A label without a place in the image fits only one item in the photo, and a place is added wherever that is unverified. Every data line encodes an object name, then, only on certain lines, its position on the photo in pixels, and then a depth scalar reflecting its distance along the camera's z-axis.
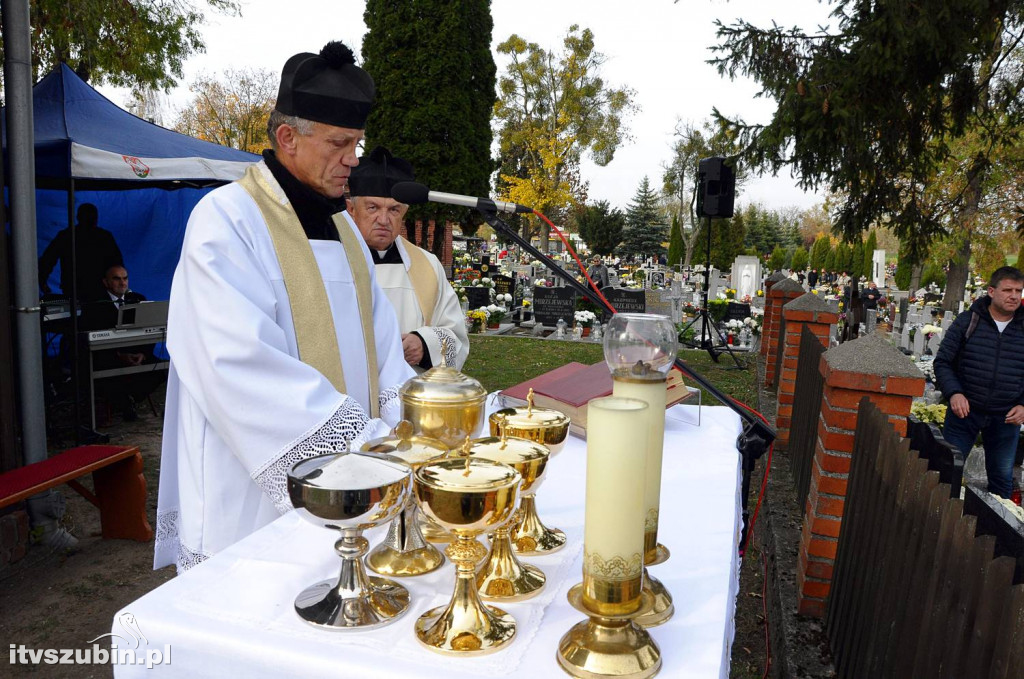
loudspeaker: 11.58
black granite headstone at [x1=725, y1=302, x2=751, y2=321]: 13.71
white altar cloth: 1.07
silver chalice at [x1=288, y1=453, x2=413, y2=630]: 1.07
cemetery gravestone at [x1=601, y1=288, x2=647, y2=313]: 13.39
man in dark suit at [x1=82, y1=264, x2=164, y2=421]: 6.83
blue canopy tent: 5.87
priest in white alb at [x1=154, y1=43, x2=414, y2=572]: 1.73
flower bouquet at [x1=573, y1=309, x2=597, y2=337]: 13.77
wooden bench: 4.40
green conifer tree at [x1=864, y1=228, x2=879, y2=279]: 33.03
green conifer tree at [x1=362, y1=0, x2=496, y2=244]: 17.92
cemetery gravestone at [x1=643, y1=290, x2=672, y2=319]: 15.62
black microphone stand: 1.71
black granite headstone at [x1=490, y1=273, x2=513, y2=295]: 17.27
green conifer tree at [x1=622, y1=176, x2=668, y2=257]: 50.09
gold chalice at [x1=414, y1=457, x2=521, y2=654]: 1.01
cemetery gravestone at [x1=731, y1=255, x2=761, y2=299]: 21.19
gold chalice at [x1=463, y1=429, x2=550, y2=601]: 1.24
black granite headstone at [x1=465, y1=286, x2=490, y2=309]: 15.75
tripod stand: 11.42
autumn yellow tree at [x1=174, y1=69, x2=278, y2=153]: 28.89
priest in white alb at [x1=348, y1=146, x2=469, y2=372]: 3.45
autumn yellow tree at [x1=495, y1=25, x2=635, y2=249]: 34.25
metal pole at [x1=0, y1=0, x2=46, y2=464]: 3.82
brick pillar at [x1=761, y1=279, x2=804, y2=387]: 8.27
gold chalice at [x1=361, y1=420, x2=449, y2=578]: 1.32
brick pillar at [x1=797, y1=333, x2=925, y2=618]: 2.97
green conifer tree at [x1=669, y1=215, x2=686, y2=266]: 37.34
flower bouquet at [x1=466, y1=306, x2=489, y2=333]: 14.23
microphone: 1.80
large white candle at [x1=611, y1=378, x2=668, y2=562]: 1.16
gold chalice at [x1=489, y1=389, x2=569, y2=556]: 1.45
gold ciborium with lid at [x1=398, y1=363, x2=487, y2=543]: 1.40
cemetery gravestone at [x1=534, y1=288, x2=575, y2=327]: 14.51
